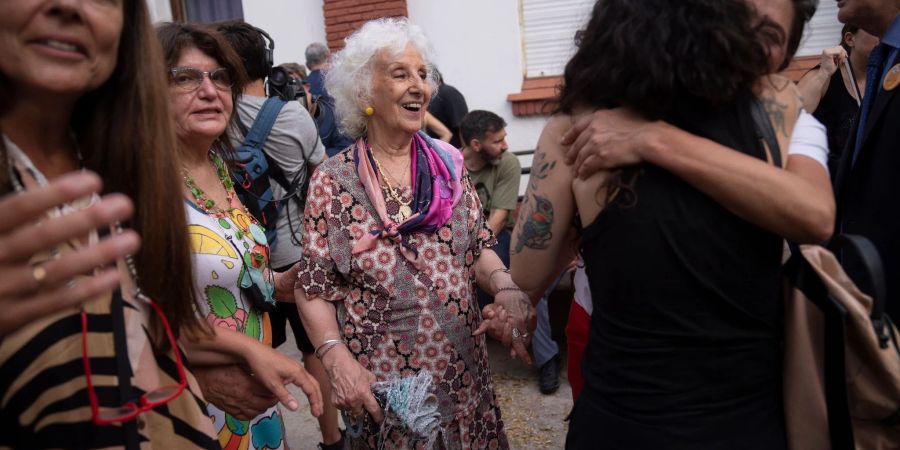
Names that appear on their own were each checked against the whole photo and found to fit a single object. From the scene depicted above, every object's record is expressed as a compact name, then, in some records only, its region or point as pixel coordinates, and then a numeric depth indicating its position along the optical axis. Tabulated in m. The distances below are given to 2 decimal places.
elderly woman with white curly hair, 2.38
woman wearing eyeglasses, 2.13
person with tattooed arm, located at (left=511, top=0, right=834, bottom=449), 1.38
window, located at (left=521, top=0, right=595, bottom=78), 6.88
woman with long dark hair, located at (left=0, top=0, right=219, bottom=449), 0.85
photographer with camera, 3.54
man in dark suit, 2.11
